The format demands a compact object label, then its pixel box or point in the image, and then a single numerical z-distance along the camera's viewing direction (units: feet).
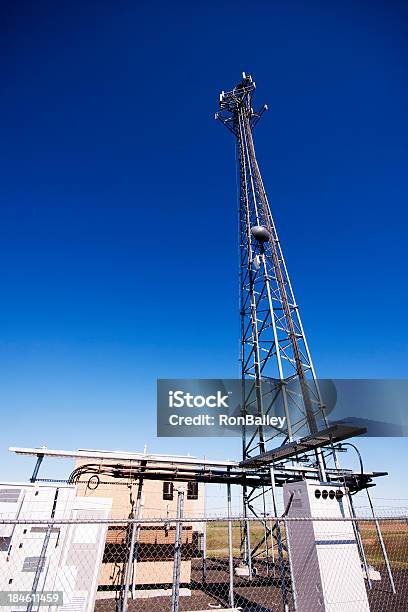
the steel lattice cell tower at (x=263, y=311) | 47.09
